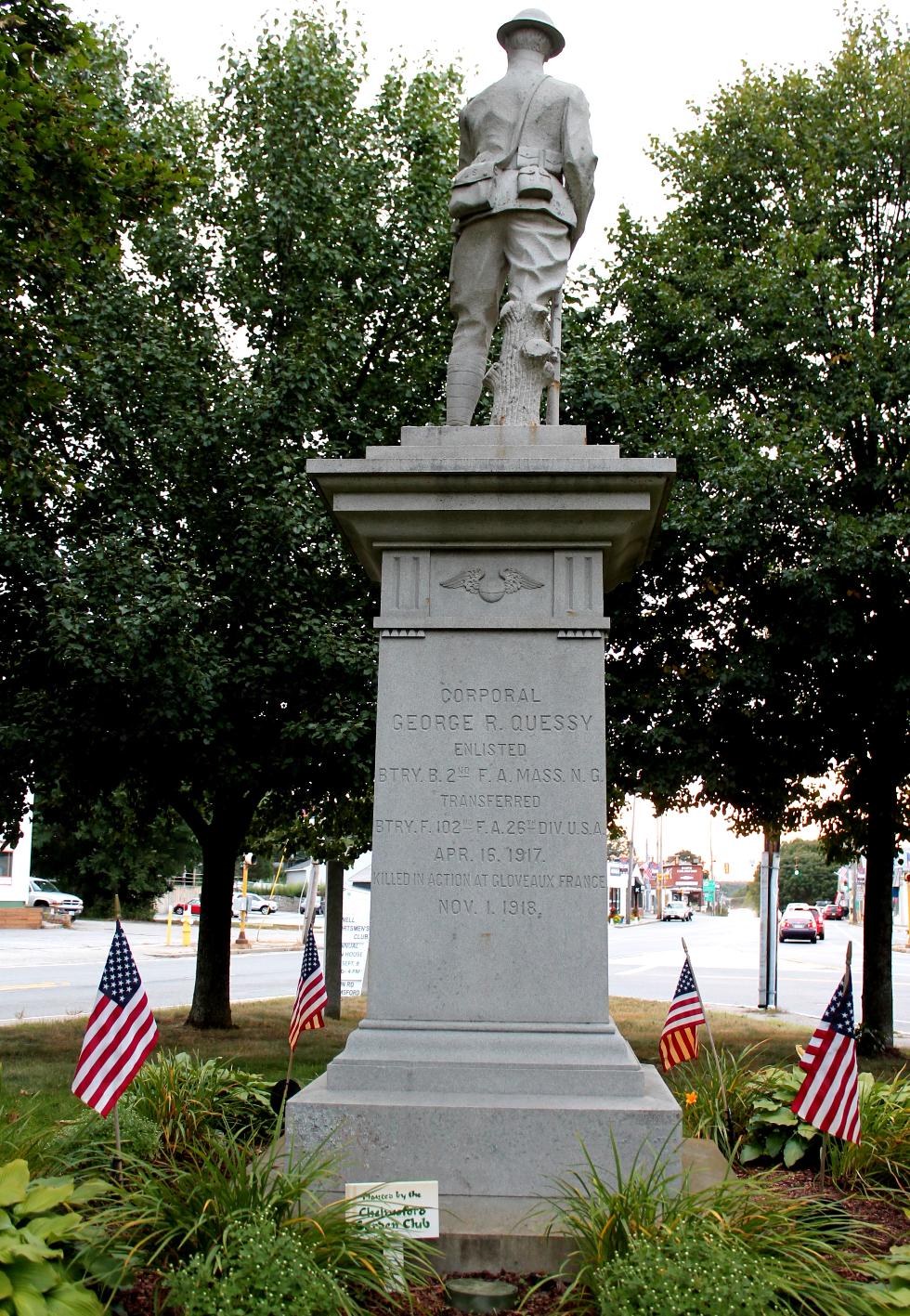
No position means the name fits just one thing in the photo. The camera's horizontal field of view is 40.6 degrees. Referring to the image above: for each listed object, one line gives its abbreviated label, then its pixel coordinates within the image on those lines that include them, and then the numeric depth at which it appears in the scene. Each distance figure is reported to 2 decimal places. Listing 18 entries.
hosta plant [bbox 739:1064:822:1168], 6.45
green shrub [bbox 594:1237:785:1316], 3.97
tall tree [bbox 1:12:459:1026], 13.53
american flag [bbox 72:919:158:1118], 5.86
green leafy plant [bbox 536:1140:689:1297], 4.57
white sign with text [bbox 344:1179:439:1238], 4.93
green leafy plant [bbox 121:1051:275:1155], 6.46
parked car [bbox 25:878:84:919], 56.28
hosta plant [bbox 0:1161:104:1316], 4.01
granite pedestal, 5.41
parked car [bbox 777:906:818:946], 57.84
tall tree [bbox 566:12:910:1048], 14.20
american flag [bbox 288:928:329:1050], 7.75
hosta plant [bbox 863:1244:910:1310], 4.30
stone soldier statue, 6.80
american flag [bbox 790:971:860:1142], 5.98
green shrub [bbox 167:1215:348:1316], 4.01
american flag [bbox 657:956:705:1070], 7.84
